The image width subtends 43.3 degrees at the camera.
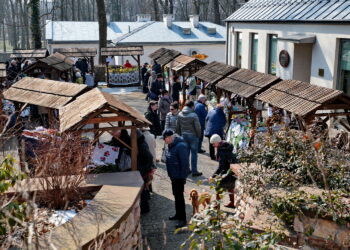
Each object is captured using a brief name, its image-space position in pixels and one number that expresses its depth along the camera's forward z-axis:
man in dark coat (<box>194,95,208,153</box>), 12.15
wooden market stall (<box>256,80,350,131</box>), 8.36
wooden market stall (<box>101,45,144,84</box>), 24.89
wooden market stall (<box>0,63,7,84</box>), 14.07
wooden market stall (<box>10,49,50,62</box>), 22.29
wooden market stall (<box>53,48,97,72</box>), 26.40
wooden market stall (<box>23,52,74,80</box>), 18.32
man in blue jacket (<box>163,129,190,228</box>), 7.59
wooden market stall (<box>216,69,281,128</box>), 10.61
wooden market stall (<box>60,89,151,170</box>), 6.99
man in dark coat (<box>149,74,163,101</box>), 17.17
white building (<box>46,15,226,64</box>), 34.16
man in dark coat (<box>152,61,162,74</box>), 21.76
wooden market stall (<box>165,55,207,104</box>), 17.41
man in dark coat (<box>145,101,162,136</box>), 11.50
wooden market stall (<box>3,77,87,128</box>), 8.92
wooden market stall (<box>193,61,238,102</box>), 13.12
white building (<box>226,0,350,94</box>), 13.51
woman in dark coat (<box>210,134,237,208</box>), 8.20
